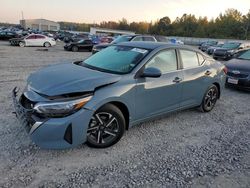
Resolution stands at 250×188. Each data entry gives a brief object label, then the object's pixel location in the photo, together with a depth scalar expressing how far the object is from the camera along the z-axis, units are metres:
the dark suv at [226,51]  14.15
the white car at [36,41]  18.89
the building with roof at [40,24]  85.36
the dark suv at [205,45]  23.55
